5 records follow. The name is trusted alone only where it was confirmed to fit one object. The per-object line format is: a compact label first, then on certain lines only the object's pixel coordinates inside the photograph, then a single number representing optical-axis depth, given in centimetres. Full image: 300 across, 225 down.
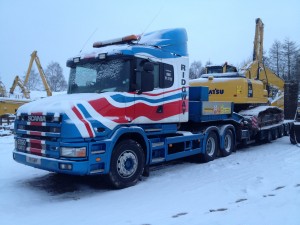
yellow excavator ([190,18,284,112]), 1312
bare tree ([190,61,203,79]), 9399
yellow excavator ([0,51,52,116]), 2613
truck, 628
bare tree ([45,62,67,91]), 9381
